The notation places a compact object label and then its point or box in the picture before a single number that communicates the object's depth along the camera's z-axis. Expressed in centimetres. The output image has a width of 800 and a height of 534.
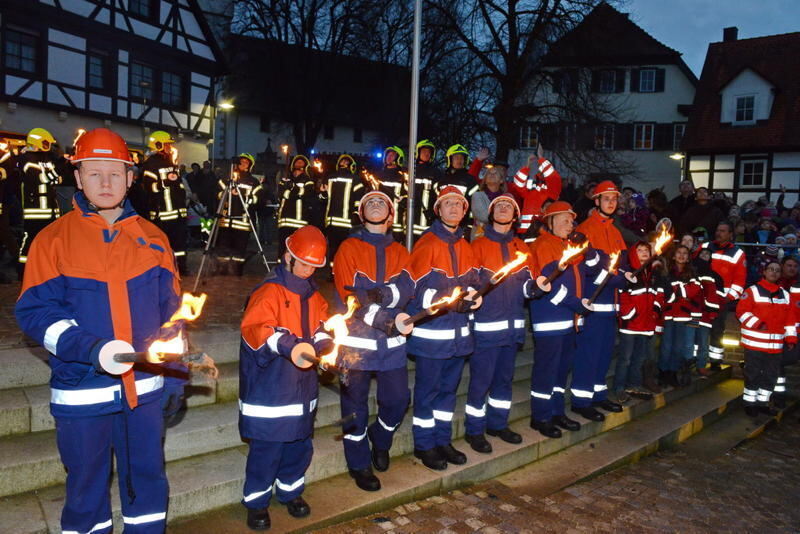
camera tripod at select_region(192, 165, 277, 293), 918
